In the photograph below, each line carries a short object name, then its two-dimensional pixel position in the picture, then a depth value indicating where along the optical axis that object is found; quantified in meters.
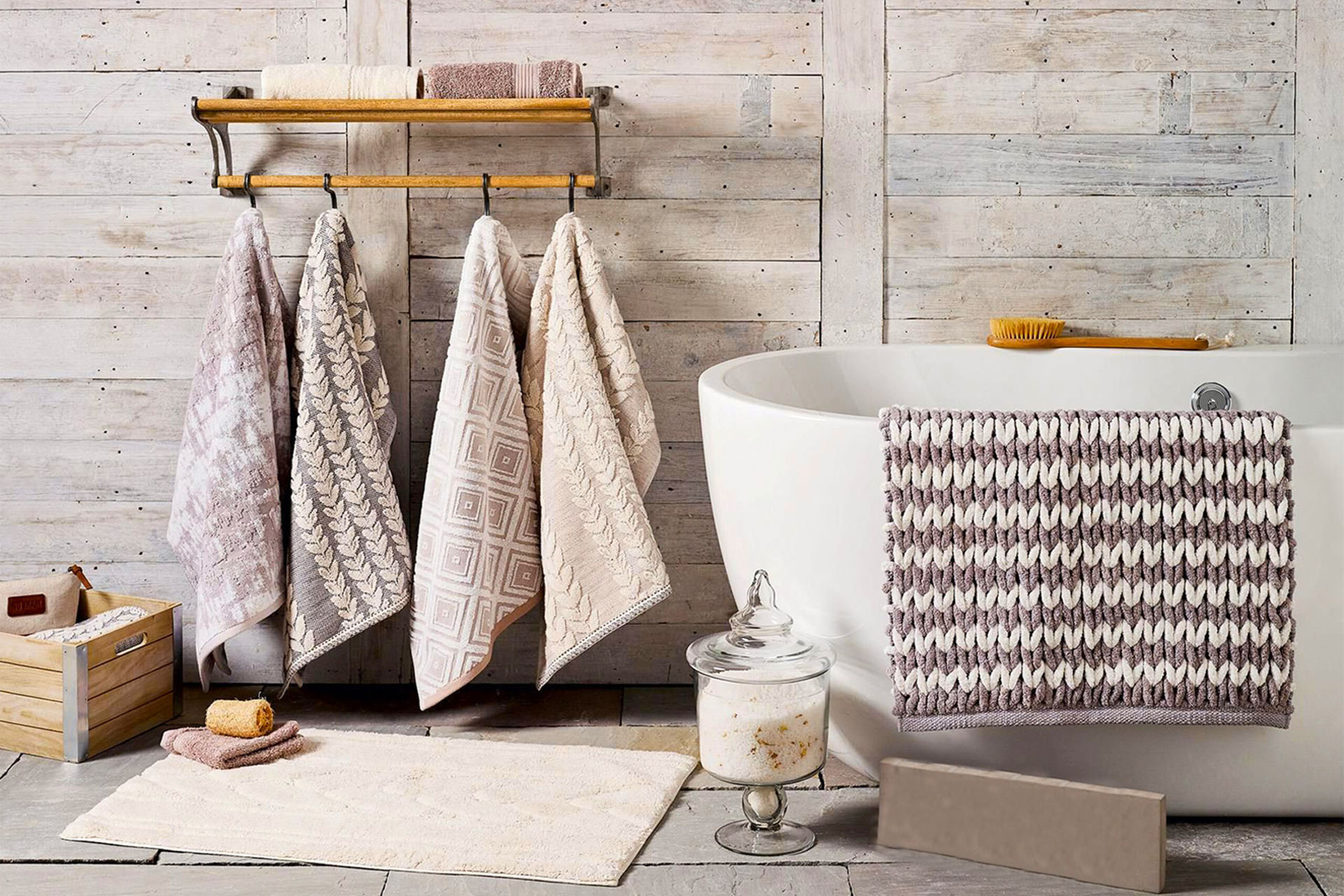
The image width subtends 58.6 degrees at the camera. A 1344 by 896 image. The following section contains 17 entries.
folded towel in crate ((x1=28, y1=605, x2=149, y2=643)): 1.85
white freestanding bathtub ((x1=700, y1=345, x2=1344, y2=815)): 1.40
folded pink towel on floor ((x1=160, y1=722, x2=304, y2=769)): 1.71
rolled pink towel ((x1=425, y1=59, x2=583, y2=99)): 1.87
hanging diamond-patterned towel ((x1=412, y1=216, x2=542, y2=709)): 1.87
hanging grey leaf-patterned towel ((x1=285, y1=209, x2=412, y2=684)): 1.89
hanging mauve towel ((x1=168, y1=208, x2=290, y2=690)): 1.87
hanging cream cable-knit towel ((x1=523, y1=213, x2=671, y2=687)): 1.87
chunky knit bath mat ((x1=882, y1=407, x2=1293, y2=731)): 1.37
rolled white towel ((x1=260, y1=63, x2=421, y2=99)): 1.87
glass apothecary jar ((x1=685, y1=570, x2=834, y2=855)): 1.44
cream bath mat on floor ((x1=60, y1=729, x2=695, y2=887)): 1.46
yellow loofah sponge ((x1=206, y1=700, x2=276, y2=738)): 1.76
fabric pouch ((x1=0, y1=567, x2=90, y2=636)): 1.90
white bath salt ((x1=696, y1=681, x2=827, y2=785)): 1.44
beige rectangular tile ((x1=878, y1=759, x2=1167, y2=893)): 1.37
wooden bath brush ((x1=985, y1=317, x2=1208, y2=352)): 2.00
